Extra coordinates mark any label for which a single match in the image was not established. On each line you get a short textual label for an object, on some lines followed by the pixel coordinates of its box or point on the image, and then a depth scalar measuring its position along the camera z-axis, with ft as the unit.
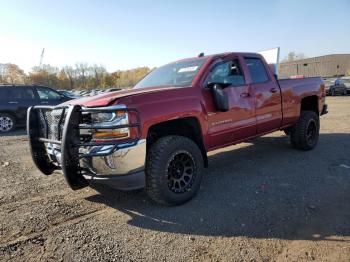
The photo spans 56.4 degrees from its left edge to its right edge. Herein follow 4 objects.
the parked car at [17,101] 39.29
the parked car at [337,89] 85.30
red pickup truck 11.37
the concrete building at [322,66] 224.53
